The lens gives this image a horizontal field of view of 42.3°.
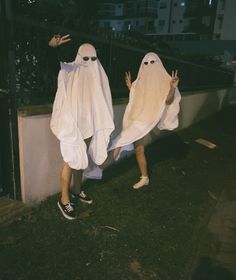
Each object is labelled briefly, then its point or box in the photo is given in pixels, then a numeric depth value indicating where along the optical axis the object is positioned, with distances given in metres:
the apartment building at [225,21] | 45.34
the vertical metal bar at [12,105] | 3.46
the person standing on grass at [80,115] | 3.62
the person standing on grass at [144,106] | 4.77
